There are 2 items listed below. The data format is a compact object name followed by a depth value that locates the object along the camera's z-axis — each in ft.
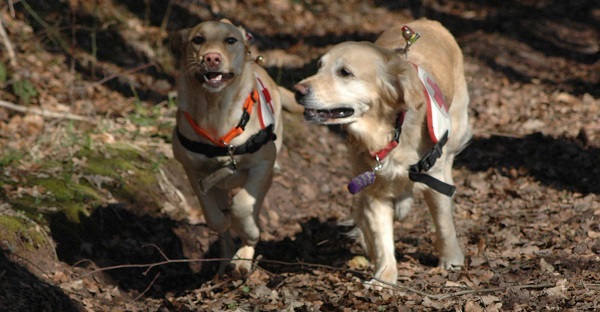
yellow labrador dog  35.73
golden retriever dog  31.60
